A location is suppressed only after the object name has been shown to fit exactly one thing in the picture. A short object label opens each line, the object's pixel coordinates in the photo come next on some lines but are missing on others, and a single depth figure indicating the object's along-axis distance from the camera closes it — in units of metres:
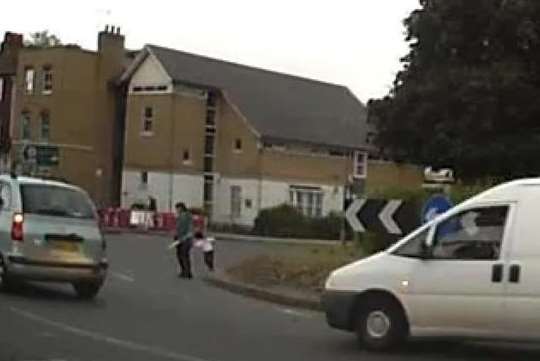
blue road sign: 18.67
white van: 12.95
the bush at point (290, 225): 60.50
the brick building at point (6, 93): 75.69
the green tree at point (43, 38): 115.12
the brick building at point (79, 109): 68.12
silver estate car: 18.22
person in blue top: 26.80
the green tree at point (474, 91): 39.12
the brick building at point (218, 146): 65.56
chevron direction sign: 20.62
